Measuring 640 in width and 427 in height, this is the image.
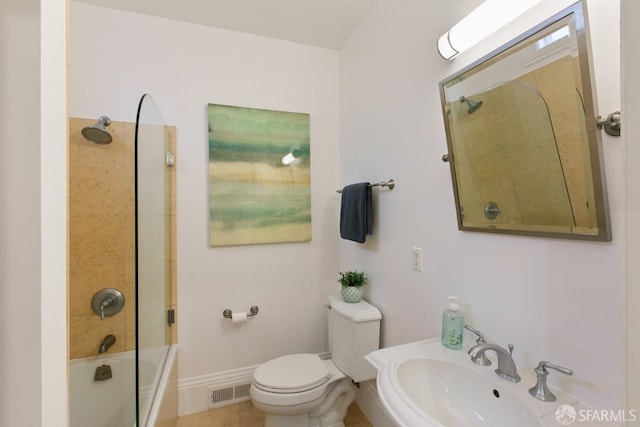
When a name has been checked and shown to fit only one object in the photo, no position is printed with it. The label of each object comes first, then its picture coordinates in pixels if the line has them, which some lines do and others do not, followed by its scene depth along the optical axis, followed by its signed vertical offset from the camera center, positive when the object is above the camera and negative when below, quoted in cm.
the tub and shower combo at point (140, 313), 121 -44
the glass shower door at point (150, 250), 120 -9
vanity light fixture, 86 +66
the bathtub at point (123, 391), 121 -78
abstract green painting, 183 +36
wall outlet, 133 -19
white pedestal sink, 72 -52
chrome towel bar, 151 +21
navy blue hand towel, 164 +6
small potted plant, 171 -39
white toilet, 141 -83
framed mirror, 71 +24
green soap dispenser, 103 -41
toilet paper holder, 186 -57
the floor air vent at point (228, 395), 182 -112
